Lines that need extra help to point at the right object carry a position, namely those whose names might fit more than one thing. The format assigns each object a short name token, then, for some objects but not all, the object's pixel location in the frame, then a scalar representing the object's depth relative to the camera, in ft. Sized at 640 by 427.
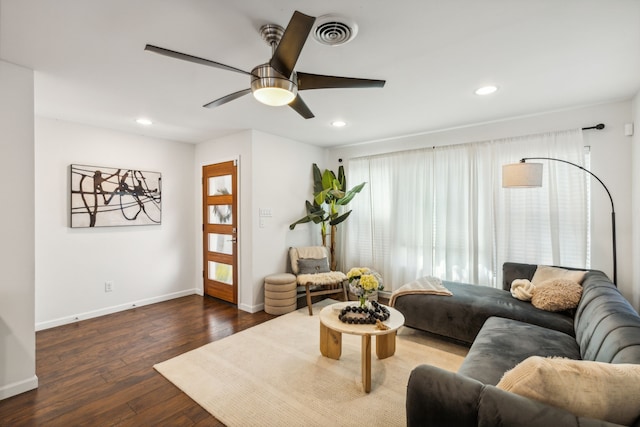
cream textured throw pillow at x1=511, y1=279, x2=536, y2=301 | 9.05
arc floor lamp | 9.07
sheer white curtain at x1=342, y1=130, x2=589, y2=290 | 10.36
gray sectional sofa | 3.47
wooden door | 13.83
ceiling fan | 4.62
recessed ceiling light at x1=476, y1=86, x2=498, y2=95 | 8.48
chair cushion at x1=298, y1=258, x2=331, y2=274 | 13.80
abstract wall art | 11.87
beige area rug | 6.35
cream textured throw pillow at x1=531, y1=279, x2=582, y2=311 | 8.04
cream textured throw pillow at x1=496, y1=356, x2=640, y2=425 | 3.22
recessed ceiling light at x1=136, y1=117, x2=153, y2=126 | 11.50
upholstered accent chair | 12.77
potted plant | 14.94
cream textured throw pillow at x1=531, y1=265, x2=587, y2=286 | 8.79
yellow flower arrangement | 8.00
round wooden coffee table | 7.14
